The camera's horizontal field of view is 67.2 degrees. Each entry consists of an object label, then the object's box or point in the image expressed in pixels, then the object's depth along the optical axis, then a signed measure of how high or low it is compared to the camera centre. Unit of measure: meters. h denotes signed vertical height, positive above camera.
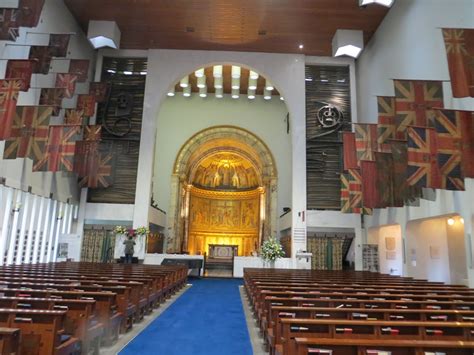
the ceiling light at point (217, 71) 17.07 +8.54
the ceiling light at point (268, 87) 18.58 +8.53
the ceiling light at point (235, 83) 17.49 +8.24
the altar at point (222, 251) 18.72 +0.09
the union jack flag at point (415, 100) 8.66 +3.78
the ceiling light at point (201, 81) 17.93 +8.46
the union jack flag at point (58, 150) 10.20 +2.78
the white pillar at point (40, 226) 11.92 +0.72
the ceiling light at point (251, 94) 18.92 +8.32
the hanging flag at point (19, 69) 8.97 +4.40
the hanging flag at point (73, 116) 12.66 +4.63
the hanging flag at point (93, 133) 12.55 +4.02
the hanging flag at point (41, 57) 10.35 +5.44
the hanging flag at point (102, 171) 12.99 +2.79
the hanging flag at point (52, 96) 11.27 +4.69
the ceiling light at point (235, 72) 16.99 +8.51
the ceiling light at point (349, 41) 13.84 +8.19
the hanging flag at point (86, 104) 13.14 +5.29
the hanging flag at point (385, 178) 10.05 +2.19
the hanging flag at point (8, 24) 8.31 +5.10
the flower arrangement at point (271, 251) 13.10 +0.11
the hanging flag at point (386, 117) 10.02 +3.86
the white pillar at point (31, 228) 11.39 +0.60
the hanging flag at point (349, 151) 11.47 +3.33
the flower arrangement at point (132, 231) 13.38 +0.71
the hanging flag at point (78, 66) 12.16 +6.10
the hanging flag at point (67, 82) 11.54 +5.28
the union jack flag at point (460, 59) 6.45 +3.60
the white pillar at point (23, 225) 10.81 +0.66
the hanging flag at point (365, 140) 11.15 +3.60
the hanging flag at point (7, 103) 7.68 +3.08
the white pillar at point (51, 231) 12.80 +0.58
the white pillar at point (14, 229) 10.35 +0.51
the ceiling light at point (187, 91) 19.54 +8.64
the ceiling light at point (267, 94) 19.21 +8.44
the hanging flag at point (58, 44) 10.58 +5.95
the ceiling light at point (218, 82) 17.82 +8.38
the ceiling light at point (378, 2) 11.13 +7.83
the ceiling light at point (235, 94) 18.99 +8.40
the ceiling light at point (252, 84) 17.68 +8.36
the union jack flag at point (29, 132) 9.27 +3.02
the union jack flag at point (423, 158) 6.98 +1.95
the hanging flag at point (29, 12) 8.50 +5.50
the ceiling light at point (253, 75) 17.04 +8.42
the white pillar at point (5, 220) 9.90 +0.72
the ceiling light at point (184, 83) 17.83 +8.34
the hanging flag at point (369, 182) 10.48 +2.16
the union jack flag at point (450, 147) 6.75 +2.08
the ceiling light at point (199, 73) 17.57 +8.65
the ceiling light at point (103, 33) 13.77 +8.19
